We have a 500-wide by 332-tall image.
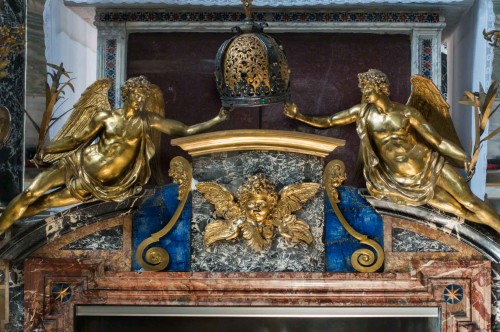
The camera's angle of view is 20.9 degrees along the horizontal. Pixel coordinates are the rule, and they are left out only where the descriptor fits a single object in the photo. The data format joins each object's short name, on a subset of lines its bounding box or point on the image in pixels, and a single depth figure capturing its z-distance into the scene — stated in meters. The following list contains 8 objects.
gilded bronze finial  9.16
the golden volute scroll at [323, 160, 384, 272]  8.88
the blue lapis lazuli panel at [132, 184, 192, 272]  8.94
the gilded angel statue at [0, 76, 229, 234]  8.87
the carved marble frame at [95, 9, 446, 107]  10.60
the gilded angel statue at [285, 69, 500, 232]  8.73
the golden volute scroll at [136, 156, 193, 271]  8.92
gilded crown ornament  8.88
